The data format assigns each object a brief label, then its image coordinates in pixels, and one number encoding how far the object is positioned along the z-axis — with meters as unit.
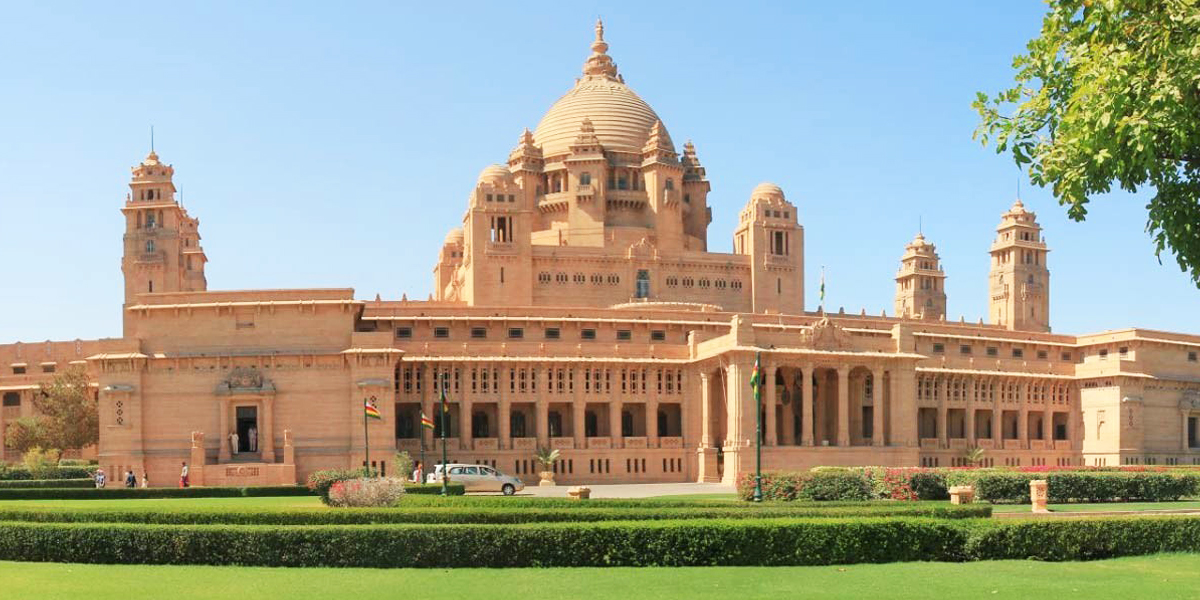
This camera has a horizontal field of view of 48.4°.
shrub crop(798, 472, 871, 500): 41.22
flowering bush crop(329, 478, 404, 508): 35.56
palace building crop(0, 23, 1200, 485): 64.31
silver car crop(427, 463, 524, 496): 54.72
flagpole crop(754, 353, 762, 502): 38.66
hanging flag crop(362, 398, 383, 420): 55.81
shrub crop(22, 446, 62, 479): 61.62
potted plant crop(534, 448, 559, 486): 66.57
